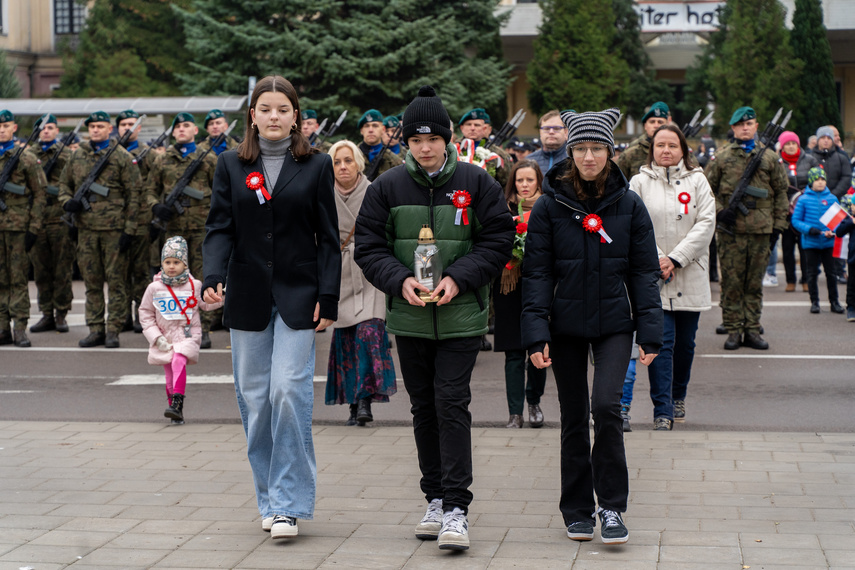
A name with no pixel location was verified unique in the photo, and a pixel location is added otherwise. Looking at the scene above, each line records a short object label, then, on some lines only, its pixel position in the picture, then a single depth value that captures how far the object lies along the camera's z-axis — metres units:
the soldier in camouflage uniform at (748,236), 10.95
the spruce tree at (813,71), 29.55
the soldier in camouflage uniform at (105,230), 12.14
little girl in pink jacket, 8.02
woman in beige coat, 7.81
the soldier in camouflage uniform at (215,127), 12.87
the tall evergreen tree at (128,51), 33.69
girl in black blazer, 5.28
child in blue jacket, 13.32
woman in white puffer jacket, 7.52
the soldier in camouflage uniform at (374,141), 11.68
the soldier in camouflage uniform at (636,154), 11.08
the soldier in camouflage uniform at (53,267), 13.18
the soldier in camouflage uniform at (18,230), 12.35
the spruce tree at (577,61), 29.64
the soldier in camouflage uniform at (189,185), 12.52
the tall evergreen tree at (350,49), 24.17
